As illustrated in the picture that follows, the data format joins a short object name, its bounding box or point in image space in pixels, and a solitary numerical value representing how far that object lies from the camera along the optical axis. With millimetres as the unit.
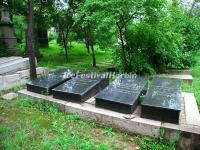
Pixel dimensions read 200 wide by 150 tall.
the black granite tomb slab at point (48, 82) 2975
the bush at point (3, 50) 5768
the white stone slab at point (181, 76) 3978
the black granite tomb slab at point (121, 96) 2344
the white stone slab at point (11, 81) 3624
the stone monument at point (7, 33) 6125
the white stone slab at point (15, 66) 3753
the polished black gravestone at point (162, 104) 2125
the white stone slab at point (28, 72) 3912
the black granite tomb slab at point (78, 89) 2668
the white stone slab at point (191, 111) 2158
